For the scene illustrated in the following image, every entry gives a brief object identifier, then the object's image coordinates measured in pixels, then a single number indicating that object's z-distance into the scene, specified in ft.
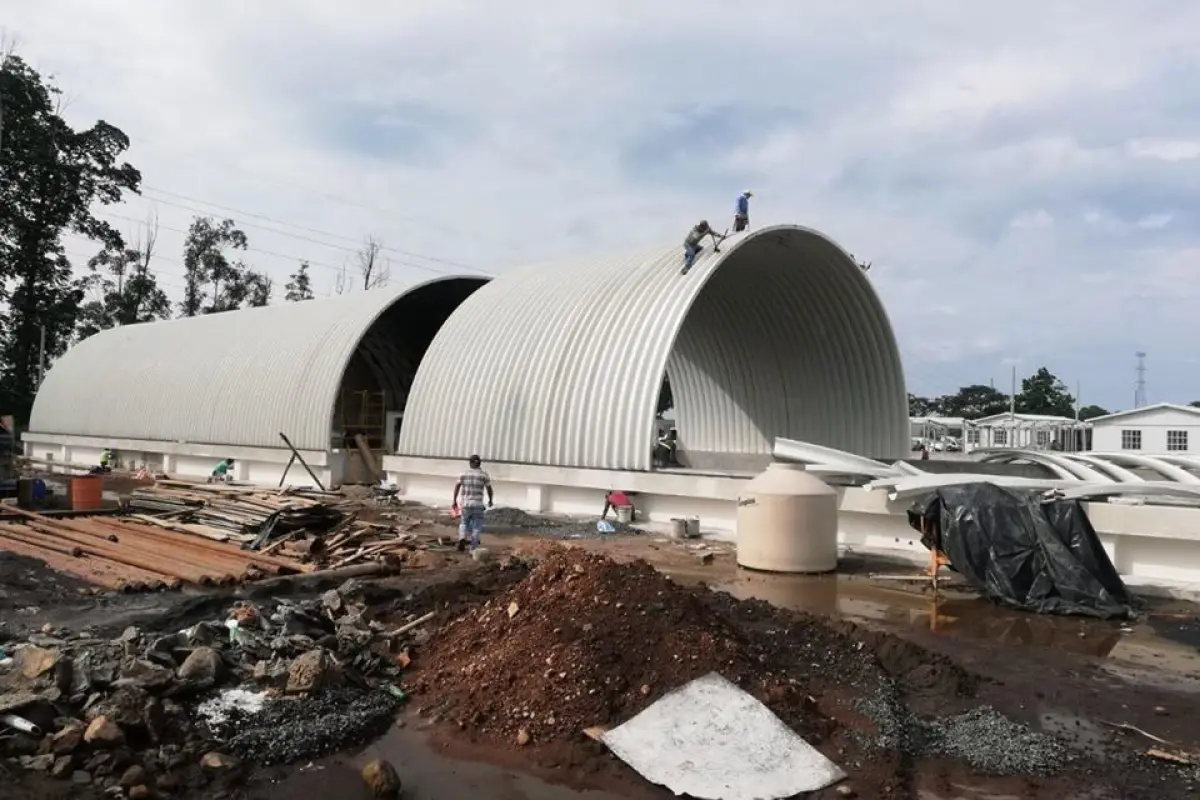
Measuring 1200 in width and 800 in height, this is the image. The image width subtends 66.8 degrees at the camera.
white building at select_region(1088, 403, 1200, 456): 156.49
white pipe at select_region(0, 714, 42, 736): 19.26
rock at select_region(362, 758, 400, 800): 18.06
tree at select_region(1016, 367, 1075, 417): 270.67
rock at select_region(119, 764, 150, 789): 17.74
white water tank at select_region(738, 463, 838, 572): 43.57
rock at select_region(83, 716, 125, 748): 18.93
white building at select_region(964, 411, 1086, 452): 190.29
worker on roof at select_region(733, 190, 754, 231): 69.51
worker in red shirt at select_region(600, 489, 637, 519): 57.77
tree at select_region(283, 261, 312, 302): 229.25
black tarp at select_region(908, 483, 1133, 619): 36.55
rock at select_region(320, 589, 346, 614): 31.53
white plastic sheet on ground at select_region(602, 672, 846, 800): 18.43
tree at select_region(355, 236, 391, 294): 226.58
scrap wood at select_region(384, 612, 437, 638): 28.40
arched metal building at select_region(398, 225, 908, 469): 63.31
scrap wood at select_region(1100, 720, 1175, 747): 21.53
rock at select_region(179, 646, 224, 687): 22.97
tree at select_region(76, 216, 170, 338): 197.57
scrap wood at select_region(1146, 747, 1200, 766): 19.96
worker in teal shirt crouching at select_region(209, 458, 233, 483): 90.99
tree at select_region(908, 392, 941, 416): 321.73
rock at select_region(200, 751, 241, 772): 18.86
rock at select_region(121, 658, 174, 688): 21.74
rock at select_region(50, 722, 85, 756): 18.74
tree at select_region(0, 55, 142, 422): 156.87
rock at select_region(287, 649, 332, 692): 22.89
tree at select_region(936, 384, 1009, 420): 320.50
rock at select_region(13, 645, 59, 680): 21.91
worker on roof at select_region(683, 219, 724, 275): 67.15
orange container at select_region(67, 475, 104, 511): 61.67
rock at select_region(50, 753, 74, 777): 18.16
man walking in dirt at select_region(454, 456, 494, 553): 47.62
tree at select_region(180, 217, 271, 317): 216.33
